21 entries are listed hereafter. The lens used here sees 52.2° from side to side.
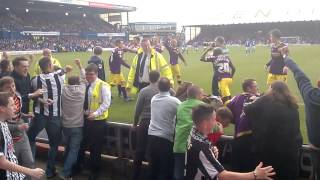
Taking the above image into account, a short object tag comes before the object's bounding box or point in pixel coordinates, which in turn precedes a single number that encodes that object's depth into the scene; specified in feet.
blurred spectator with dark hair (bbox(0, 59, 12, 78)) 19.36
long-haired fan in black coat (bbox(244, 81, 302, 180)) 11.64
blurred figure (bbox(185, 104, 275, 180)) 9.43
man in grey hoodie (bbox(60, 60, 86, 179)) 17.73
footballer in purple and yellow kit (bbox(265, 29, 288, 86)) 28.42
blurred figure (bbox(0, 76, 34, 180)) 13.85
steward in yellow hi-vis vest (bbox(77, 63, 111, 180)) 17.54
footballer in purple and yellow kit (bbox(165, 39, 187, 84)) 42.77
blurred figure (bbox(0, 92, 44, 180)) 11.36
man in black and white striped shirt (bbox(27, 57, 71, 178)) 17.65
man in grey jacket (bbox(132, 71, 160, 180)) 16.25
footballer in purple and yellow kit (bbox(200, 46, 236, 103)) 26.92
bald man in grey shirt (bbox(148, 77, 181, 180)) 15.01
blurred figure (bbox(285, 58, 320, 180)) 12.09
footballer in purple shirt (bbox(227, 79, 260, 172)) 12.97
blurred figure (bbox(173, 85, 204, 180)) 13.82
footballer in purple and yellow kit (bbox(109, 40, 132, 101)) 35.46
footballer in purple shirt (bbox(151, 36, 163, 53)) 38.80
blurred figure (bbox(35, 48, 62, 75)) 25.55
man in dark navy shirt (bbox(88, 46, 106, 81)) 30.82
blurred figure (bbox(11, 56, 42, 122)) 17.37
